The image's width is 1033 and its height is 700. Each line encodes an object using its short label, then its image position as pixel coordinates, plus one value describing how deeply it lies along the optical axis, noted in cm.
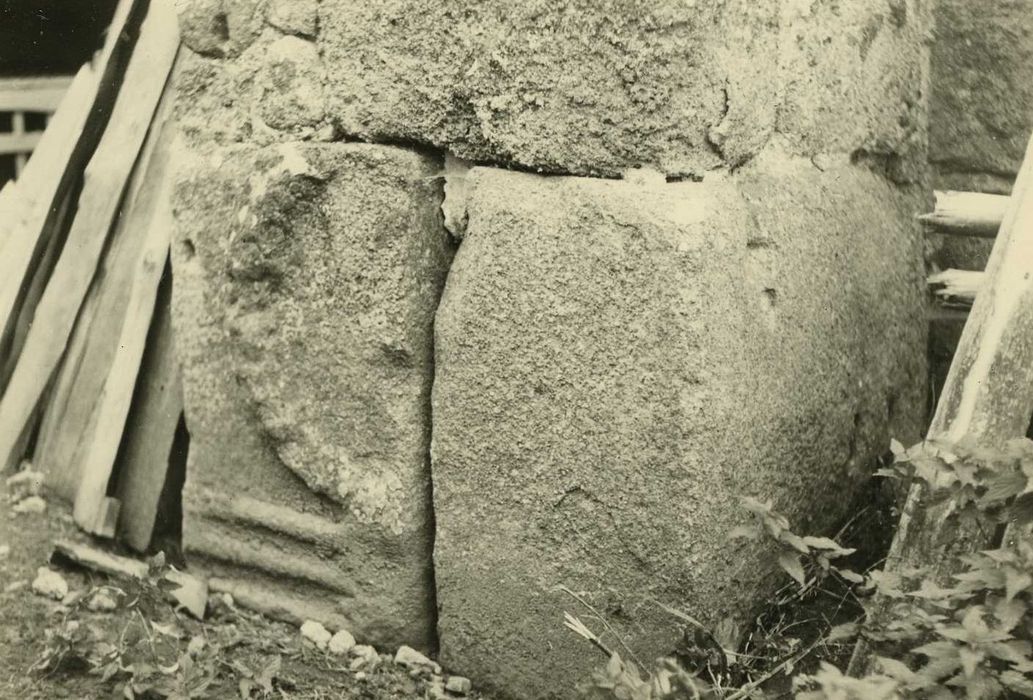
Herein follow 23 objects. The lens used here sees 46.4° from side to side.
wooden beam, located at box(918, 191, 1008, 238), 229
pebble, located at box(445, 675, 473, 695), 215
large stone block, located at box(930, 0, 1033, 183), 246
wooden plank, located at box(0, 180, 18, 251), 295
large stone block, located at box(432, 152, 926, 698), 186
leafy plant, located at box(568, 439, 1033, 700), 155
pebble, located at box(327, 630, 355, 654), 229
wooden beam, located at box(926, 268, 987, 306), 238
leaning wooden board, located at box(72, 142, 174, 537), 267
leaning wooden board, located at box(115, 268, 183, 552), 265
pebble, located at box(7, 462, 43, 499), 279
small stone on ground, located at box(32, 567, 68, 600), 245
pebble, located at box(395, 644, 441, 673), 222
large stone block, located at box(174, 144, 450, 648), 213
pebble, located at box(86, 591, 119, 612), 240
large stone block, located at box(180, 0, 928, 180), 184
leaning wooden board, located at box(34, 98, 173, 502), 279
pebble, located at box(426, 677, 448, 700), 215
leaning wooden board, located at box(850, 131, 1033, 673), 189
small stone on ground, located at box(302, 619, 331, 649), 231
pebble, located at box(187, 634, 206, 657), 227
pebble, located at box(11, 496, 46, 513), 272
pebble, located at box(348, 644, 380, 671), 225
